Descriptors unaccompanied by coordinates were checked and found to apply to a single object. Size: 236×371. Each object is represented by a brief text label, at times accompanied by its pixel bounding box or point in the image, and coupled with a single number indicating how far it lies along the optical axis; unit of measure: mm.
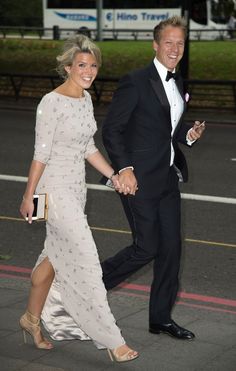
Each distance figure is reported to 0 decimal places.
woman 6027
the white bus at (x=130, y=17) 57281
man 6469
